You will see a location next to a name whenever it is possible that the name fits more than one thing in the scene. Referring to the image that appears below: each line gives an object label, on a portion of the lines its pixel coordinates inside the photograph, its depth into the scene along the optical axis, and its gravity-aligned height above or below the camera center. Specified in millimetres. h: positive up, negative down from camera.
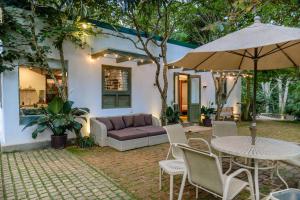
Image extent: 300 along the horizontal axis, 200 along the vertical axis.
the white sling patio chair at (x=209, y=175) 2396 -893
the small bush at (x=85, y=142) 6516 -1328
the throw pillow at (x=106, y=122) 6907 -804
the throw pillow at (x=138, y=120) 7635 -834
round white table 2863 -734
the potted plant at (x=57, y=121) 6020 -677
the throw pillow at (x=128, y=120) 7434 -816
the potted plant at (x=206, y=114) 10574 -875
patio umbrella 2665 +651
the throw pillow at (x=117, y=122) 7096 -845
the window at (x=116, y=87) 7719 +291
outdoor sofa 6279 -1059
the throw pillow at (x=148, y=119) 7906 -821
